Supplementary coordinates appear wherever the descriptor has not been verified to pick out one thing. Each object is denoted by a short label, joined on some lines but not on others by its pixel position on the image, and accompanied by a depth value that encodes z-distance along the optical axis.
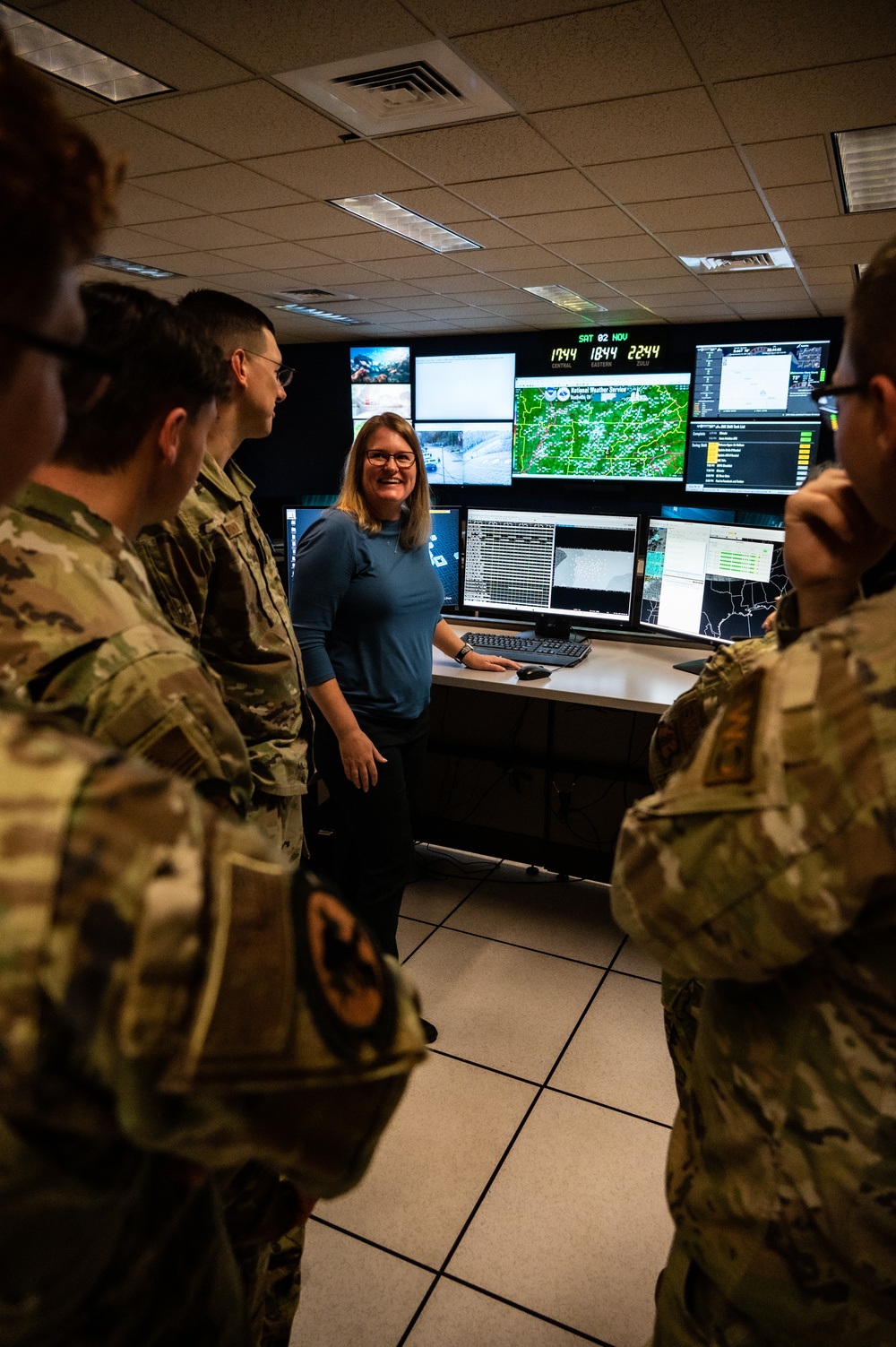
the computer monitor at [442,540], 3.38
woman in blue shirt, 2.15
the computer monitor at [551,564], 3.11
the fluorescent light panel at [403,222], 3.72
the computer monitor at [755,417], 5.57
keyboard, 2.96
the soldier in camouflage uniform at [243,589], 1.51
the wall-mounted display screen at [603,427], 5.93
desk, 3.19
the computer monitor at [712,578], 2.69
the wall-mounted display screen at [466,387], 6.56
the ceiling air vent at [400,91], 2.34
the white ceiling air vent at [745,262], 4.27
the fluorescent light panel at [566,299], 5.25
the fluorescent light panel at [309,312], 6.05
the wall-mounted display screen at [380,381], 7.25
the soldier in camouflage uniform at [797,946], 0.59
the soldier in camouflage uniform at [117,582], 0.78
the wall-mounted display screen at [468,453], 6.51
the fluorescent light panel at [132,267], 4.75
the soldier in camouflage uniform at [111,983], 0.38
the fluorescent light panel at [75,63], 2.33
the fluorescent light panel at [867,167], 2.78
